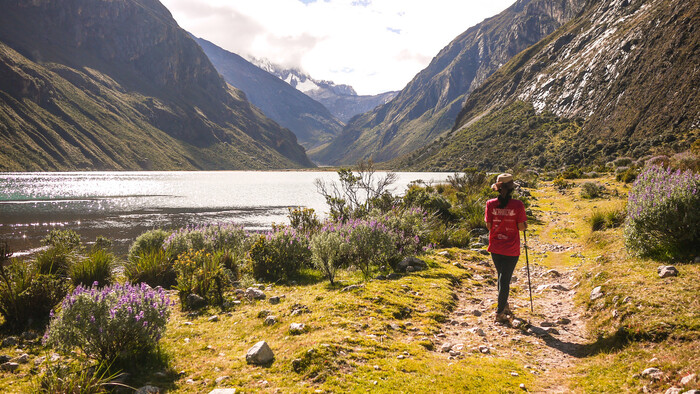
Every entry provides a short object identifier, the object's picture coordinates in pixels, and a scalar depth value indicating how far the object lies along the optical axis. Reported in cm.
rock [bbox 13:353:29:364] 566
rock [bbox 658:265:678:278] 638
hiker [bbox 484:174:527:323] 715
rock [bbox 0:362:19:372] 539
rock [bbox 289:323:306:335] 636
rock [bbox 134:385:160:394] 458
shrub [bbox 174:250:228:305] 935
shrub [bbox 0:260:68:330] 710
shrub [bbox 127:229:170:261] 1484
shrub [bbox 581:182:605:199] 2498
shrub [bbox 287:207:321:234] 1704
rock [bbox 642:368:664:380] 416
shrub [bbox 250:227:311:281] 1193
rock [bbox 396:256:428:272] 1131
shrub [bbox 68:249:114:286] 1019
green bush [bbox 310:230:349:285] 1017
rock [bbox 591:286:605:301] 711
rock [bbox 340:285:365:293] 888
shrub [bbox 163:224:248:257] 1345
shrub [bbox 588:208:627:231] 1351
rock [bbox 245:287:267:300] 928
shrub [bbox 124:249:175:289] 1148
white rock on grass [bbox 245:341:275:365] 531
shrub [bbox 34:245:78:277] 1035
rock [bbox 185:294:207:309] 898
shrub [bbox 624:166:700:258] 707
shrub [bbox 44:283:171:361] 509
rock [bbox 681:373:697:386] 377
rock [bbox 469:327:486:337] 648
